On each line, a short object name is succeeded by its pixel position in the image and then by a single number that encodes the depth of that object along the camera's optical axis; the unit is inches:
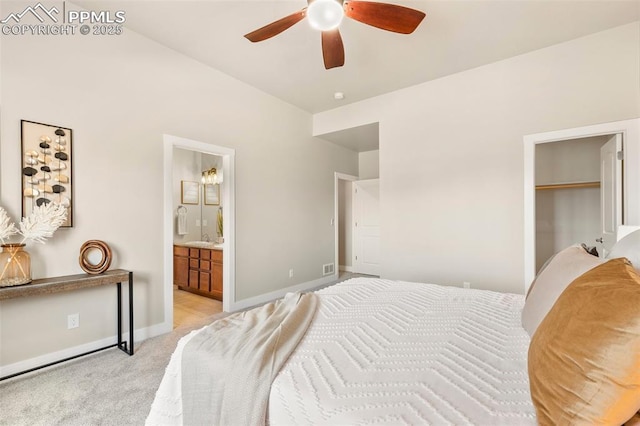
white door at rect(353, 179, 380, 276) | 231.3
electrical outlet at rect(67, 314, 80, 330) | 95.8
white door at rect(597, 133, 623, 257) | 110.2
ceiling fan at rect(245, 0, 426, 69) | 73.8
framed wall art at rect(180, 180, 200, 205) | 207.6
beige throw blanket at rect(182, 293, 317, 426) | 39.1
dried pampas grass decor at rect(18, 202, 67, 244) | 83.2
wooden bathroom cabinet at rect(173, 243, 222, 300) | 159.8
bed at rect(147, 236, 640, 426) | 28.1
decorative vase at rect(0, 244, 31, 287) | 80.7
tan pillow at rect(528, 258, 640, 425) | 26.5
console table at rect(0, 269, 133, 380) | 78.8
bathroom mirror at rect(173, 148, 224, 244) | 203.8
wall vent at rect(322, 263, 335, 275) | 202.1
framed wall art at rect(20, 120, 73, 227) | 87.6
